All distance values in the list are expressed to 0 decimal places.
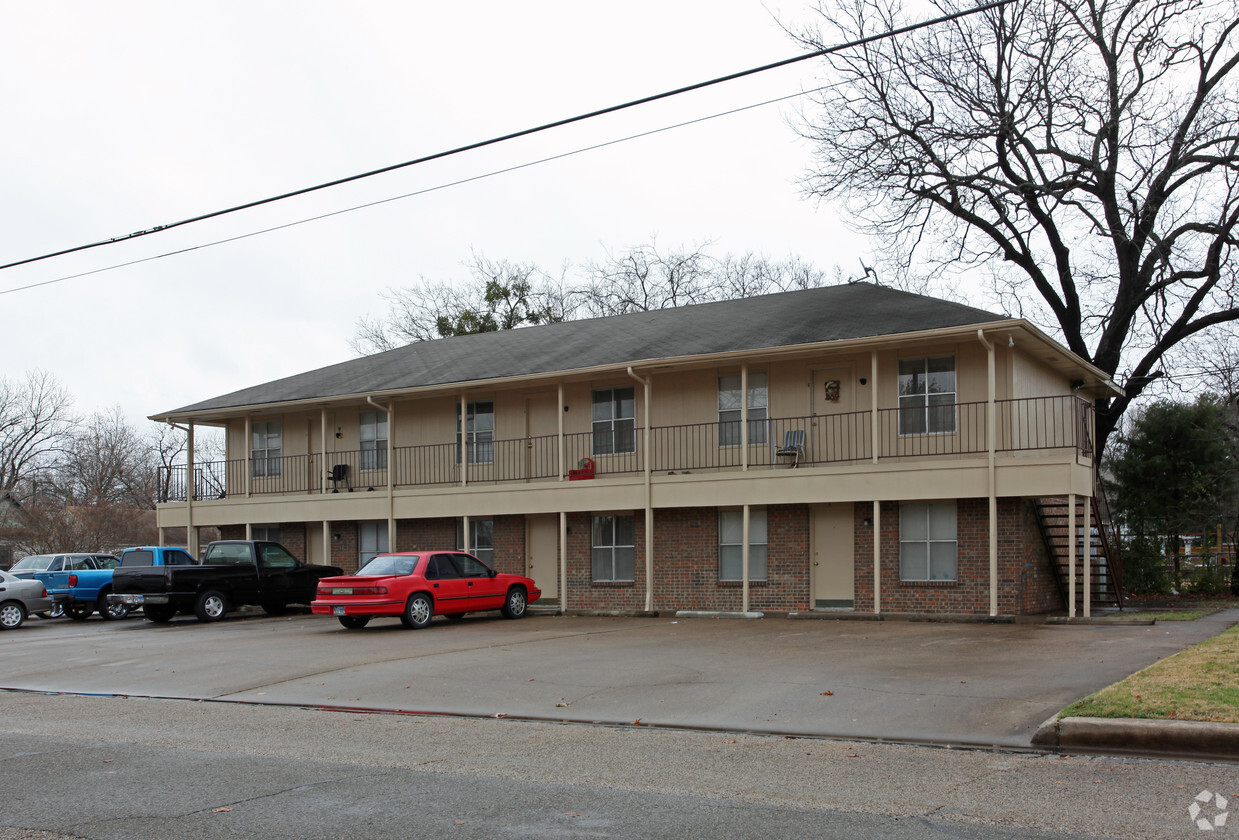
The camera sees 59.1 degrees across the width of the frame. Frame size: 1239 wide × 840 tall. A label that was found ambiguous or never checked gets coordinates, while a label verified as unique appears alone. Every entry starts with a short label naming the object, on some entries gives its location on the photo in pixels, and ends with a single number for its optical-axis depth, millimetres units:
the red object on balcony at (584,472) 22859
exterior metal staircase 19719
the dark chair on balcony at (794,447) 20344
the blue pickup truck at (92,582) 24203
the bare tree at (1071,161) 25641
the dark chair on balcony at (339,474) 26875
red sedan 18656
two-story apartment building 18891
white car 22438
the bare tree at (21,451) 56375
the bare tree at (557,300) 49469
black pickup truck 22062
